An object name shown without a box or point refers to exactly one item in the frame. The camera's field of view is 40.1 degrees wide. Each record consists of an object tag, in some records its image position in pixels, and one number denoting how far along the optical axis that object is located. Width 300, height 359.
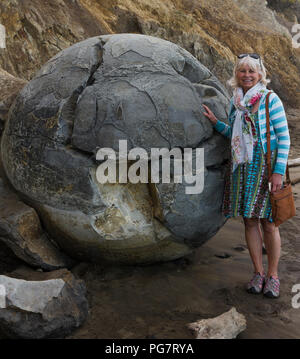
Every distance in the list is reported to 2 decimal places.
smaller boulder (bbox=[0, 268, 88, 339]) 2.46
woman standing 2.88
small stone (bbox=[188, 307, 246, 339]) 2.50
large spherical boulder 2.82
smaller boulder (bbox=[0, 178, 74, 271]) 3.07
